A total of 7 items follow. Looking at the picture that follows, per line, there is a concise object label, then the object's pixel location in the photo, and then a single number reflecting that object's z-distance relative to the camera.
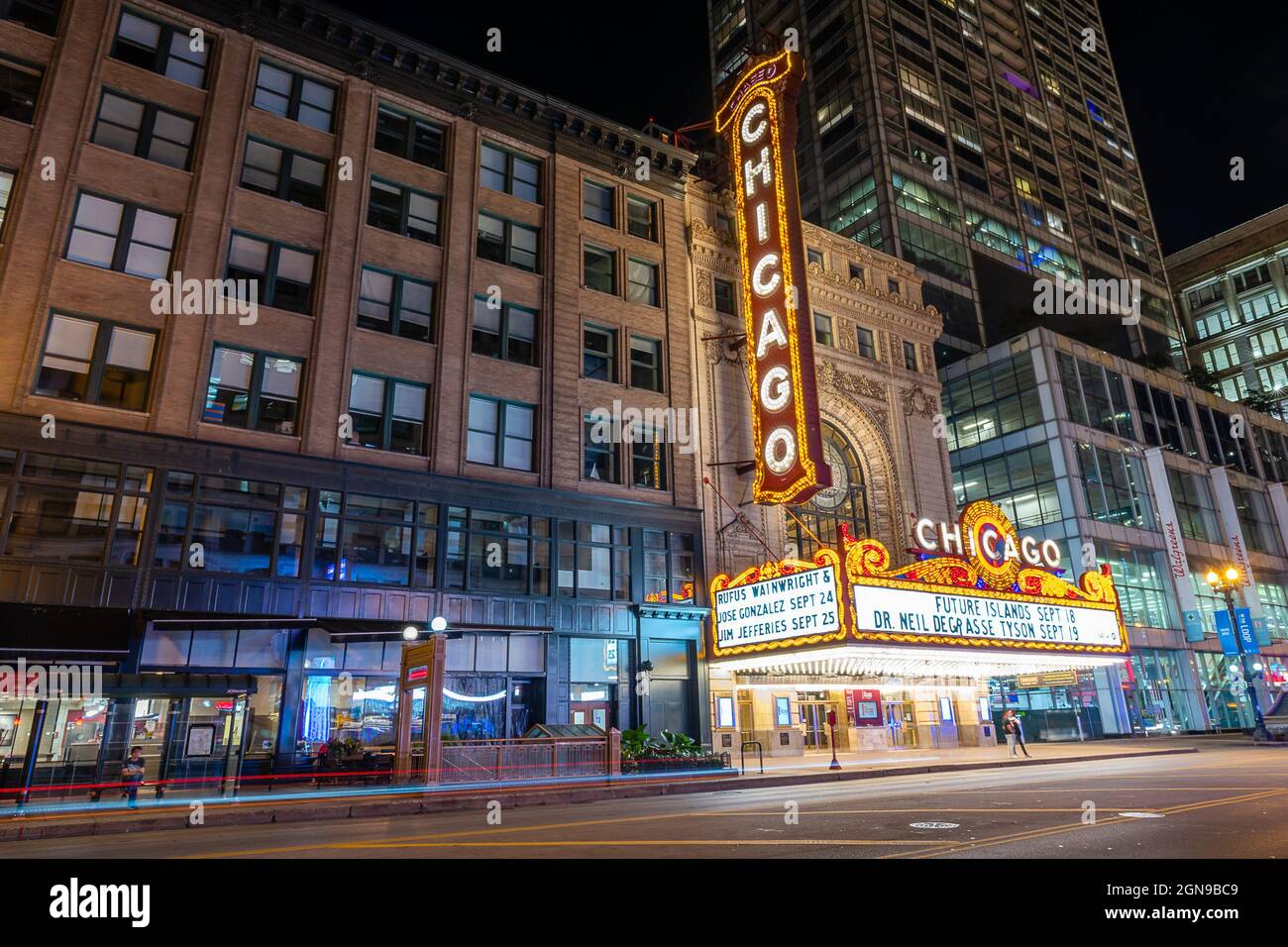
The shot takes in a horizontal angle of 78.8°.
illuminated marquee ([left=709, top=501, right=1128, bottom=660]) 27.23
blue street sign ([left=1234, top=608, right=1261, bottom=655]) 43.41
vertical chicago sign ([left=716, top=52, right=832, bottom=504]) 30.30
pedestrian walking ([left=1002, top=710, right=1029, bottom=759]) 29.98
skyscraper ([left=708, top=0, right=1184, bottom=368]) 73.31
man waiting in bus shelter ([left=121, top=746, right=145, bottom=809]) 17.12
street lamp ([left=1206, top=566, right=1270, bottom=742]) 34.38
